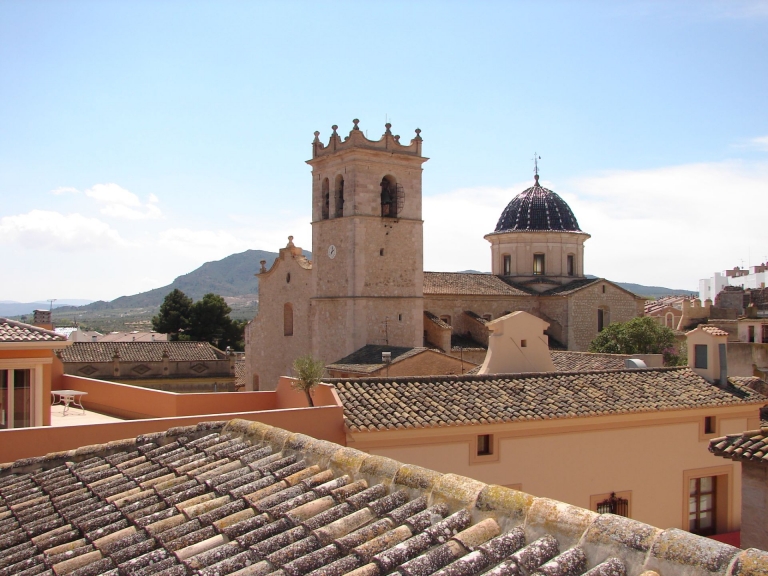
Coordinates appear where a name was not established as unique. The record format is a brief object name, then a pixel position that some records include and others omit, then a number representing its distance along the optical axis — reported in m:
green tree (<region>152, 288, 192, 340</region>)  66.50
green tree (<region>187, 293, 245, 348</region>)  65.50
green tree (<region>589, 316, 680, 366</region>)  36.00
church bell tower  33.00
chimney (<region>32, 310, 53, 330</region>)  23.74
